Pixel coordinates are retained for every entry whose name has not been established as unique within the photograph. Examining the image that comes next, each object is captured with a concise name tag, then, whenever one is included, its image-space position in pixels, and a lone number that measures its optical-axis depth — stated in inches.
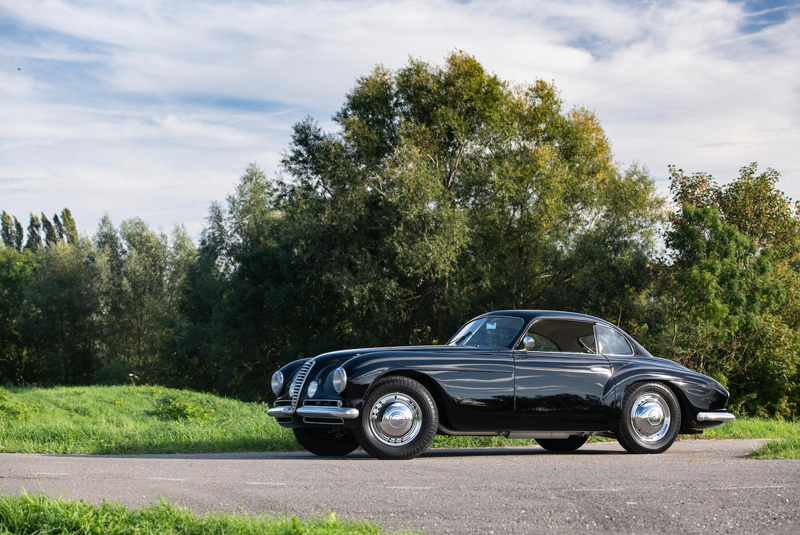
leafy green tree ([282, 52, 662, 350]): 1196.5
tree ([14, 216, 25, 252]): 3453.0
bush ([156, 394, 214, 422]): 651.5
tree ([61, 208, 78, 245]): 3334.2
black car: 296.5
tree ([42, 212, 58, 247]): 3353.8
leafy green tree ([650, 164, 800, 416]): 989.2
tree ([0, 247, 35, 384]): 2519.7
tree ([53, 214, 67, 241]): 3385.8
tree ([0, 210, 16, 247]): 3454.7
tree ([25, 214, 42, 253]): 3383.4
